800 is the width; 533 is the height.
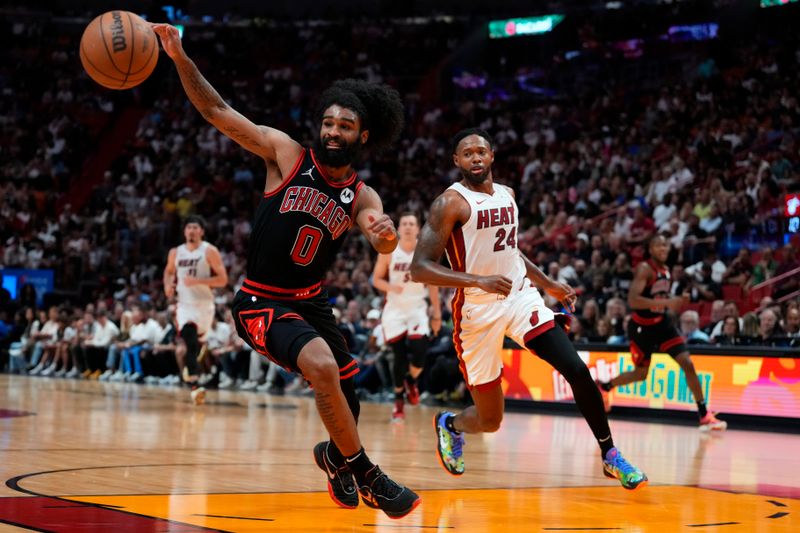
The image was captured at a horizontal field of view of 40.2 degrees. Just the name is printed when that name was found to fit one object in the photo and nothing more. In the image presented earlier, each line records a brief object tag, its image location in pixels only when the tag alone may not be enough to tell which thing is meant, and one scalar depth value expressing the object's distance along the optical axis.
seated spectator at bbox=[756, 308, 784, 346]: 13.25
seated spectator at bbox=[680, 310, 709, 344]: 13.95
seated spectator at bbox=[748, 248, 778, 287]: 15.41
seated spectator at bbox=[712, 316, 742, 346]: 13.29
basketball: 6.15
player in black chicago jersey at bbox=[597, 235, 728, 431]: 11.99
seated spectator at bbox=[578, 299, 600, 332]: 15.02
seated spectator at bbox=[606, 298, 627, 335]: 14.72
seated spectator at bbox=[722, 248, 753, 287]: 15.49
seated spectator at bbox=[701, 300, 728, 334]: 14.18
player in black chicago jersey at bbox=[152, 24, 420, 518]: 5.68
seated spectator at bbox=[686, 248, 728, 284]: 15.87
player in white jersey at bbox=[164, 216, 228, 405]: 13.74
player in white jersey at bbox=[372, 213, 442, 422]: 12.95
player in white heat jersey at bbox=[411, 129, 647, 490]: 6.92
